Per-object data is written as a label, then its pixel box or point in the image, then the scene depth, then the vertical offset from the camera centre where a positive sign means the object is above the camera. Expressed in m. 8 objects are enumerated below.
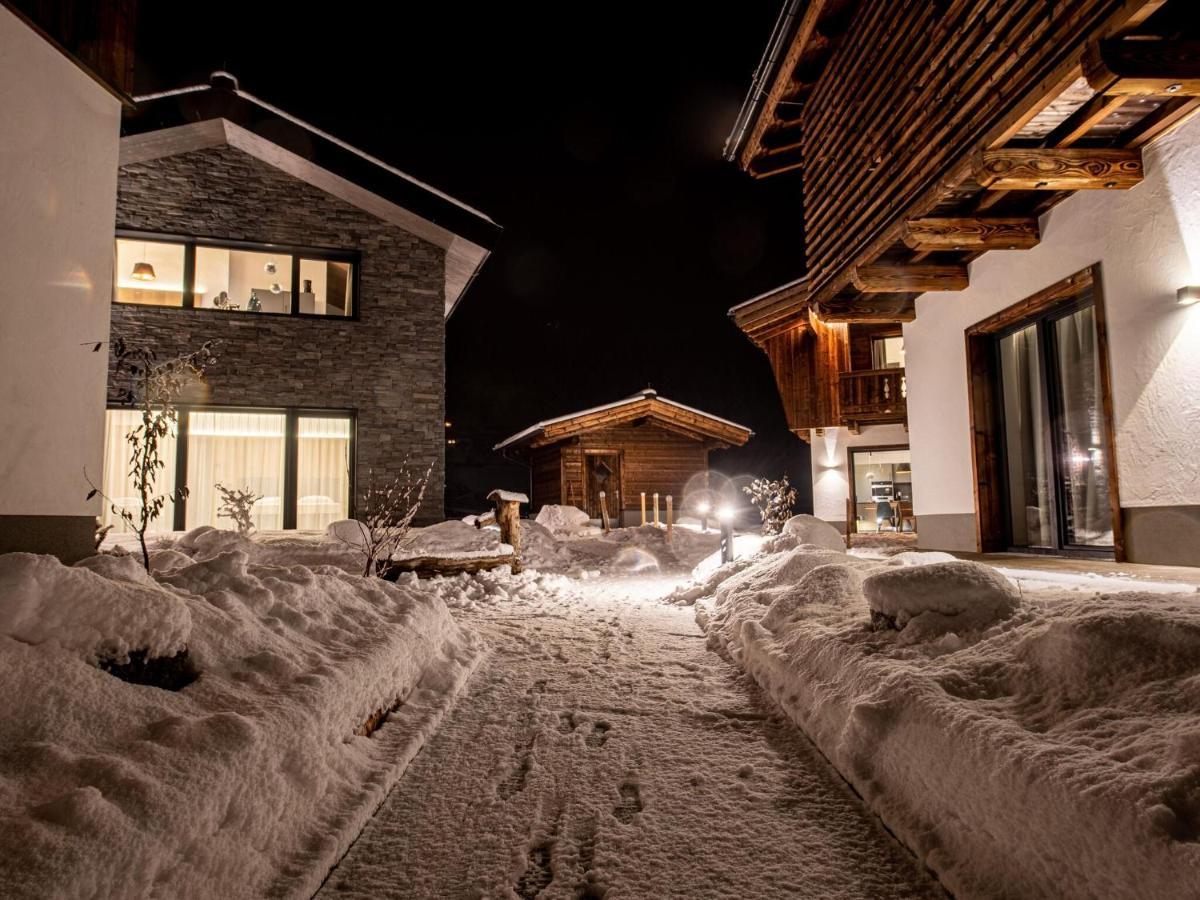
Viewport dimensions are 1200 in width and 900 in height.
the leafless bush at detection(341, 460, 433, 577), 6.92 -0.30
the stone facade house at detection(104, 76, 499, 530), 10.24 +3.31
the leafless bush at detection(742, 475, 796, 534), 13.94 -0.24
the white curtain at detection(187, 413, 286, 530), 10.20 +0.56
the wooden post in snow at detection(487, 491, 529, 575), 9.42 -0.32
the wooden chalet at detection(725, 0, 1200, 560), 4.41 +2.60
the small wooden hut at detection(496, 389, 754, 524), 18.72 +1.24
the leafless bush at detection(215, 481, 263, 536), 9.30 -0.14
